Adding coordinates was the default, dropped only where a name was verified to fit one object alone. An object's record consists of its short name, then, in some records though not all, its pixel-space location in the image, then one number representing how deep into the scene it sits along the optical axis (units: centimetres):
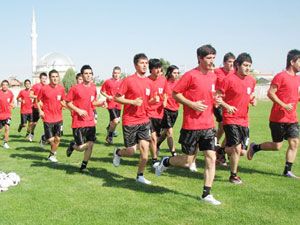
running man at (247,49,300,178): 883
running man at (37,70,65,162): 1153
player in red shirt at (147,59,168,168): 1023
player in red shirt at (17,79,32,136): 1786
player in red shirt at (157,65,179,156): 1134
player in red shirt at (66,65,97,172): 968
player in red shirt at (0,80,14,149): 1466
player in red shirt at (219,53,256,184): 837
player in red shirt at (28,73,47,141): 1644
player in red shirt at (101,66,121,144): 1506
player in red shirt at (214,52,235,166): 1032
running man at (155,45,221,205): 695
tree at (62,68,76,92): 7806
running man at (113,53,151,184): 825
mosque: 10878
